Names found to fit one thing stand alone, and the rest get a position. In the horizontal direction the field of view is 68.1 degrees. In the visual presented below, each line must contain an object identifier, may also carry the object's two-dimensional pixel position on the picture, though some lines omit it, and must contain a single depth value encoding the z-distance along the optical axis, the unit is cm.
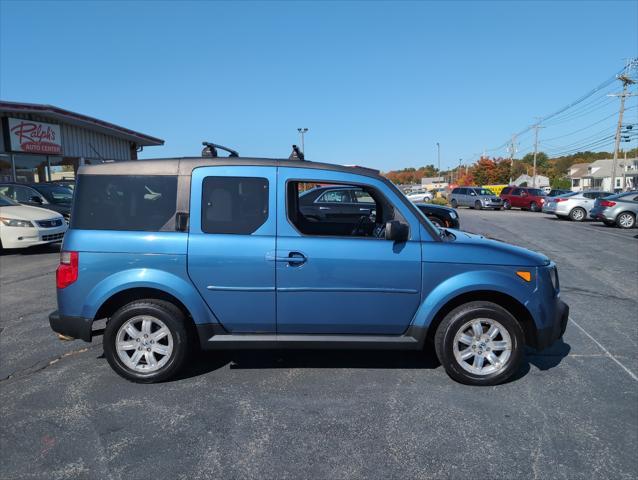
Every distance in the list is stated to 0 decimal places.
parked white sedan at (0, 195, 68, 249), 1038
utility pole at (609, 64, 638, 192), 4047
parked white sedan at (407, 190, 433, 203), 3825
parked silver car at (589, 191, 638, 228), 1884
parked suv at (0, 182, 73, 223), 1267
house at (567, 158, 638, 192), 7750
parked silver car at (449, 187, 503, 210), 3353
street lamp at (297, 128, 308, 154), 4040
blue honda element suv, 388
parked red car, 3131
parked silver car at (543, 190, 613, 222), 2270
